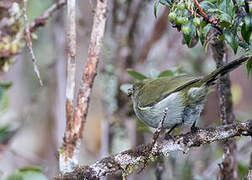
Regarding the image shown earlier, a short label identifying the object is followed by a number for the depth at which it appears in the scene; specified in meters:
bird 4.75
